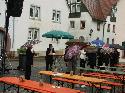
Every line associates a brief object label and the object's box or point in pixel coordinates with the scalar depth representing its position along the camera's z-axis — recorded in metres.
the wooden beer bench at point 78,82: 6.44
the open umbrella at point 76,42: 11.26
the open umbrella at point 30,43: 9.58
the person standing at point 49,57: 10.63
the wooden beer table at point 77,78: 6.07
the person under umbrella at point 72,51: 7.84
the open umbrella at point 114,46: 14.01
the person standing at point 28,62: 8.83
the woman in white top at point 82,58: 11.45
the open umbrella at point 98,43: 16.61
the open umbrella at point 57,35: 15.02
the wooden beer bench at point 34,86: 5.07
